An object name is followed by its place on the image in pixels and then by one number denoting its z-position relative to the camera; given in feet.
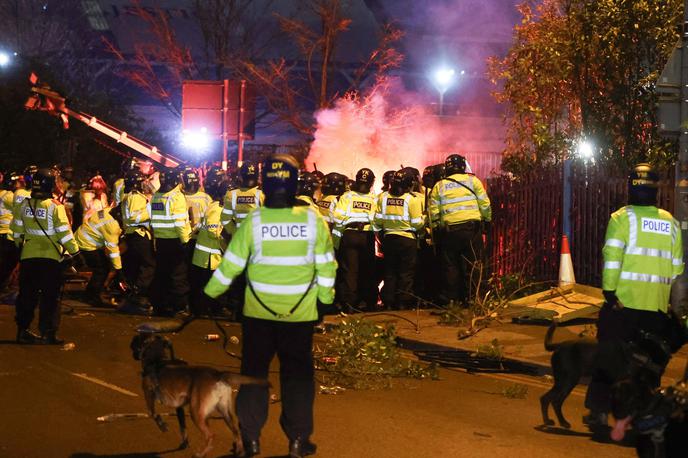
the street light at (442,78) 123.54
